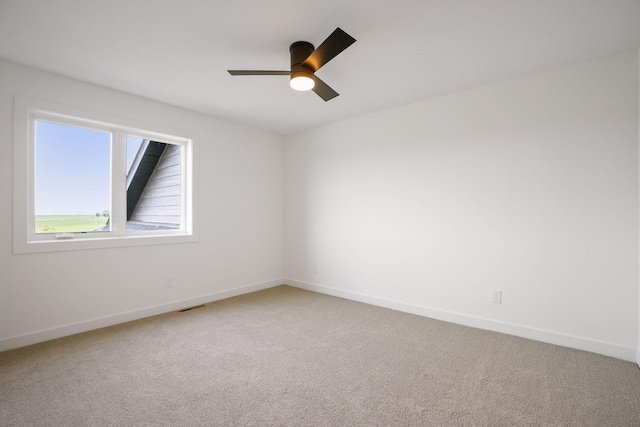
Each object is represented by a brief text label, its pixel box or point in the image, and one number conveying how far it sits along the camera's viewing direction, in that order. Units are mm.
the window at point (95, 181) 2787
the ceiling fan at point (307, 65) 1972
